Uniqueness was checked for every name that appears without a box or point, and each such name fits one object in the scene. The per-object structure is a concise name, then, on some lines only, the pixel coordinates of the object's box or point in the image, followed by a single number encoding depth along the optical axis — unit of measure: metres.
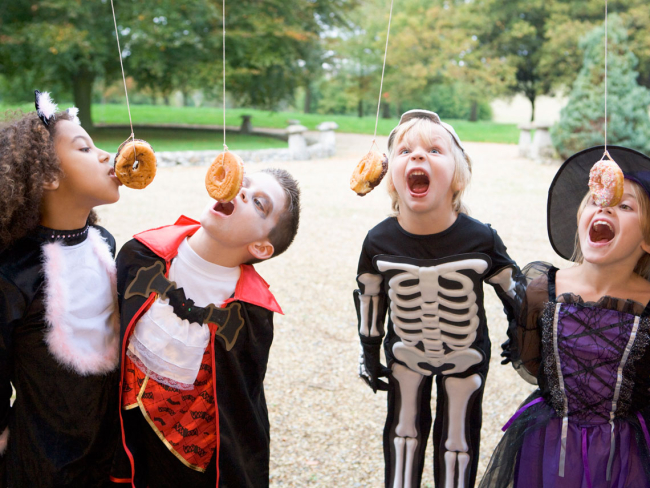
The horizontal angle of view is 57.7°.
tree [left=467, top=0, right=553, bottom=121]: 20.75
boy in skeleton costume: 2.19
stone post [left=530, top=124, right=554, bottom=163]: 13.20
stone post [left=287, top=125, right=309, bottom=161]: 12.86
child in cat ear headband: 1.85
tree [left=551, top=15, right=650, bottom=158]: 11.96
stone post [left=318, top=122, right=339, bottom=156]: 13.77
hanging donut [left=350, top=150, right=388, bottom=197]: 2.15
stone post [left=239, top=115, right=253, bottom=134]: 17.77
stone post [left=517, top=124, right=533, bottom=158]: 13.70
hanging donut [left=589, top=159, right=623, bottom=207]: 1.81
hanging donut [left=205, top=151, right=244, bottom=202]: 1.89
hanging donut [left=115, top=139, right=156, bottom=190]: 1.95
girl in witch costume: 1.89
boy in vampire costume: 1.95
